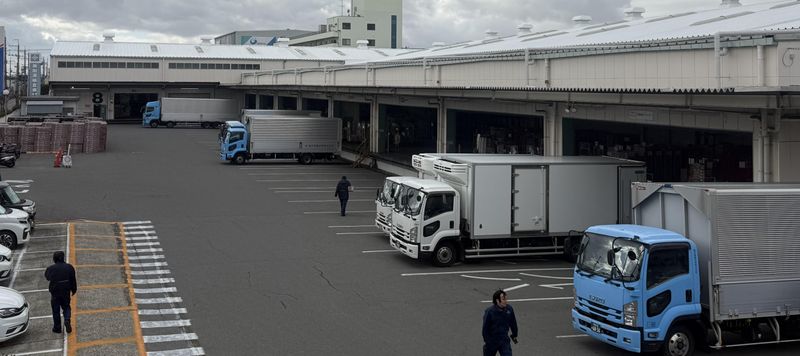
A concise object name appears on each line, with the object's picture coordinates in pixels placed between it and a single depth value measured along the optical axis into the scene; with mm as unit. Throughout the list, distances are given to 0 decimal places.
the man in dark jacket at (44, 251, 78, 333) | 14141
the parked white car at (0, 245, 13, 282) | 18359
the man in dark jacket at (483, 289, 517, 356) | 11758
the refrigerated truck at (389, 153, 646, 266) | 21516
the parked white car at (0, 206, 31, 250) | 22188
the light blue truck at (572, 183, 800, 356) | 12922
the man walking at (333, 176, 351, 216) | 30625
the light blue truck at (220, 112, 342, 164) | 50812
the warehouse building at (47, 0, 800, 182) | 17203
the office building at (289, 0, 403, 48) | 148500
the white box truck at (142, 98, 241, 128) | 86562
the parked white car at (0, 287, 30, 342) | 13906
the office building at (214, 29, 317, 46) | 175550
